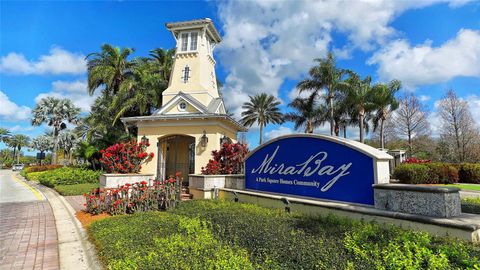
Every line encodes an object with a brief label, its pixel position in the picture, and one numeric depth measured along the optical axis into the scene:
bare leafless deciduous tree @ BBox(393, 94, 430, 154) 36.56
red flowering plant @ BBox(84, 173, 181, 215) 8.75
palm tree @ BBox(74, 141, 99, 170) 22.31
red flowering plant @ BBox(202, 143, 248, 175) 11.59
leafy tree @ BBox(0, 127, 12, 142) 78.30
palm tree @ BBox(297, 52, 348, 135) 28.47
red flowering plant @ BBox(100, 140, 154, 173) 12.41
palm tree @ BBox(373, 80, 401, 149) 29.97
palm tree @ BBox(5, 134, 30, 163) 82.56
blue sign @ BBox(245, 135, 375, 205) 6.00
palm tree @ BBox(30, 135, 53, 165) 77.81
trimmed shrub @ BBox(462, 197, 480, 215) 6.64
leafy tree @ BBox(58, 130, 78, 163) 57.66
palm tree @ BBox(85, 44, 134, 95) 22.94
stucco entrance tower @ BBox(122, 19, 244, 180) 13.88
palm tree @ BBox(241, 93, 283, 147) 46.03
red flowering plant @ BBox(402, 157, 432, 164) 21.56
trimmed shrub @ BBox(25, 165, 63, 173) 33.76
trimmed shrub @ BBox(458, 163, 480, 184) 20.61
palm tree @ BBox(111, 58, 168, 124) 20.47
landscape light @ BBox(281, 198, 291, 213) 7.10
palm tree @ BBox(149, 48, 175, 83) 25.30
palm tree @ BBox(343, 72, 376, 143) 29.16
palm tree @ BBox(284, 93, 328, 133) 34.78
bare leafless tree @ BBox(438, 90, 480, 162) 32.22
